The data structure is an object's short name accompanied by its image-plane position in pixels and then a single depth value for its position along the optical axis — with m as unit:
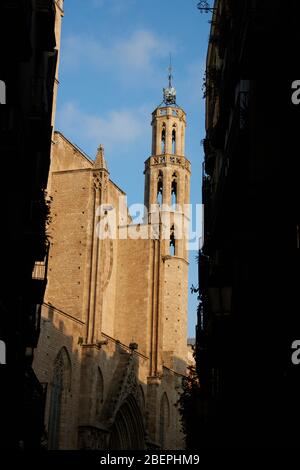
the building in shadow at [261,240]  10.16
